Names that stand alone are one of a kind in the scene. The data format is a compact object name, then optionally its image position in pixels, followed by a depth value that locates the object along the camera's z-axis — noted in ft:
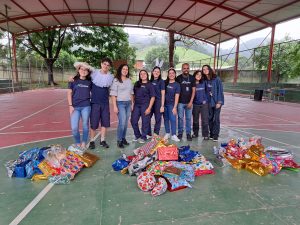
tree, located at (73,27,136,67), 88.89
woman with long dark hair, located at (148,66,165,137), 16.16
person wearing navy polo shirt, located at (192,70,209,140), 16.60
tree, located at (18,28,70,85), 84.94
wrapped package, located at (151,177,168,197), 9.32
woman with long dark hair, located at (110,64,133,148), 14.73
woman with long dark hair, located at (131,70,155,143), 15.75
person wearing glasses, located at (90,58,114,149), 14.16
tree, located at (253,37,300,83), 54.65
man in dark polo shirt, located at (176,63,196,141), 16.57
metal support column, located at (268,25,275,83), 54.44
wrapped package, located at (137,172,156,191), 9.68
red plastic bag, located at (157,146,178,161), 11.20
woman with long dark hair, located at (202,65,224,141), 16.55
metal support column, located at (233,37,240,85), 67.45
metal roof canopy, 49.14
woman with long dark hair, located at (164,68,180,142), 16.35
